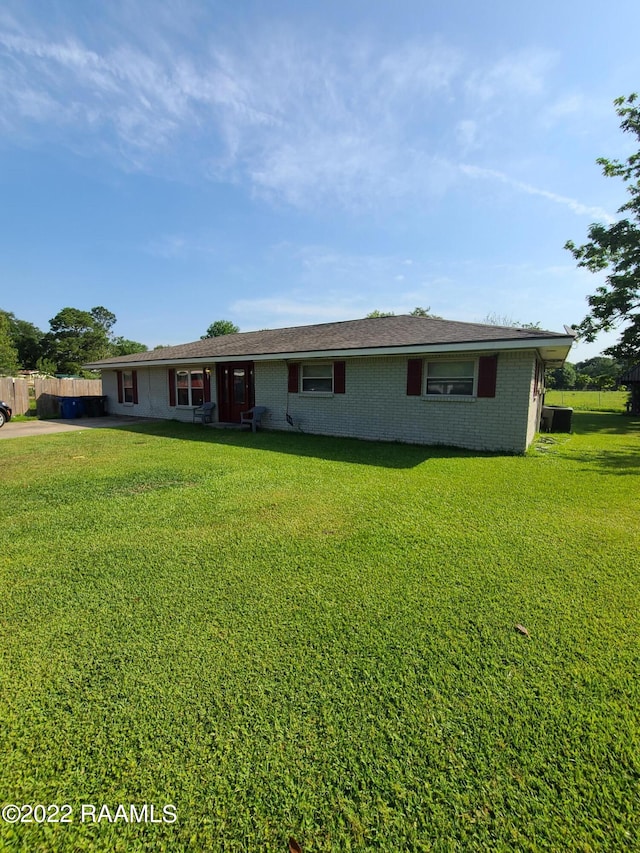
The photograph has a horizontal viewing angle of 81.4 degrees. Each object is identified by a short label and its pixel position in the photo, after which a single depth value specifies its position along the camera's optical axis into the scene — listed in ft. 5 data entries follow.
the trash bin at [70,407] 57.06
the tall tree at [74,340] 209.97
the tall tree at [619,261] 68.03
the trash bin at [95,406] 59.62
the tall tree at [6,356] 142.72
